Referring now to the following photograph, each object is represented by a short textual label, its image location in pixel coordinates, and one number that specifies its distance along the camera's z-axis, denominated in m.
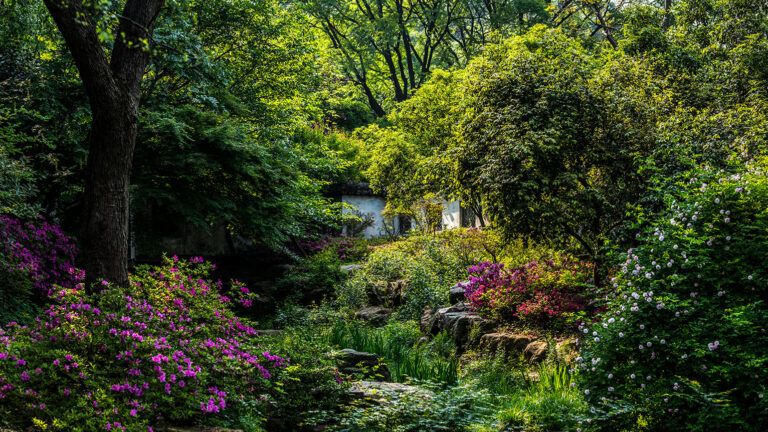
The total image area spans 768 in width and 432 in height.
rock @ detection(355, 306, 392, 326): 13.08
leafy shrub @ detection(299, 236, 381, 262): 18.48
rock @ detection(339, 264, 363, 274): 15.98
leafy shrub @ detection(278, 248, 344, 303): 15.20
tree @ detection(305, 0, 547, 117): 26.23
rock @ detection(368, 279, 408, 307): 13.88
